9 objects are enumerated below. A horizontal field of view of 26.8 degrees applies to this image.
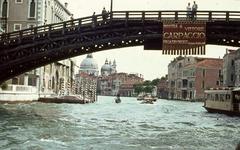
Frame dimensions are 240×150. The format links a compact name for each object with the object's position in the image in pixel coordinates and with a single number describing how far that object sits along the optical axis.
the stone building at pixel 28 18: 57.64
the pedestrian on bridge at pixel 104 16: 29.38
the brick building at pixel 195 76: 104.50
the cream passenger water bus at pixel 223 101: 39.88
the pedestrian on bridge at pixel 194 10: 29.05
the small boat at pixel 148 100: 79.07
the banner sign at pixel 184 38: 29.55
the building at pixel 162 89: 144.62
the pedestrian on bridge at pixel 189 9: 29.83
